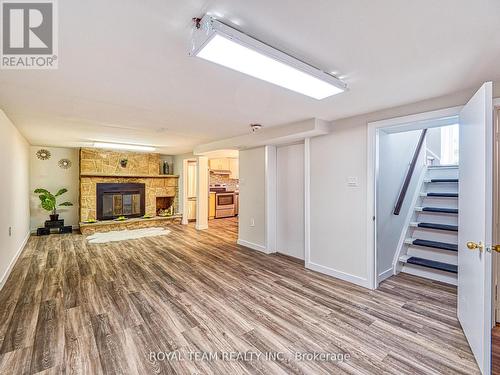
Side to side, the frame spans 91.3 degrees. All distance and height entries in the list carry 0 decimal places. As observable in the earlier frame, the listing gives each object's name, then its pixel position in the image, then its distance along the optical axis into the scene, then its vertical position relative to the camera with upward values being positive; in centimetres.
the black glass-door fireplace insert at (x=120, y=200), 679 -42
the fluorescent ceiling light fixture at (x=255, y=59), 133 +83
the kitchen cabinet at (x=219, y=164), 914 +83
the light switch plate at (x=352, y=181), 319 +6
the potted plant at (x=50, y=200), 584 -34
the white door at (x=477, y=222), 162 -27
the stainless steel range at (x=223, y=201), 875 -56
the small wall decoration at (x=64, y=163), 648 +61
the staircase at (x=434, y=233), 329 -70
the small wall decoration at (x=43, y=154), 618 +82
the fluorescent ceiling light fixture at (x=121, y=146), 548 +95
